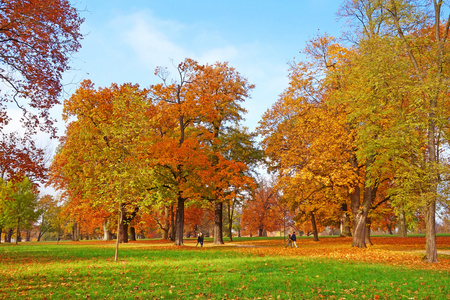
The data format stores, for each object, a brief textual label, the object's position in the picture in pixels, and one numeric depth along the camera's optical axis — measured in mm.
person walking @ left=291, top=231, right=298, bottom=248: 26541
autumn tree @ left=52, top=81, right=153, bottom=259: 17141
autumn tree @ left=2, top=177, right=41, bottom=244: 42531
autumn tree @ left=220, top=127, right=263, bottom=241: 32322
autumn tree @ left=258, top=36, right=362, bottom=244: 22688
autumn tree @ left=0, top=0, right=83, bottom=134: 12281
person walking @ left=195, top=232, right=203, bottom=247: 29309
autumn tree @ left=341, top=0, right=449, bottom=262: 15570
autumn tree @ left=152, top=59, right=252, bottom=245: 25344
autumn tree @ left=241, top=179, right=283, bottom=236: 61219
